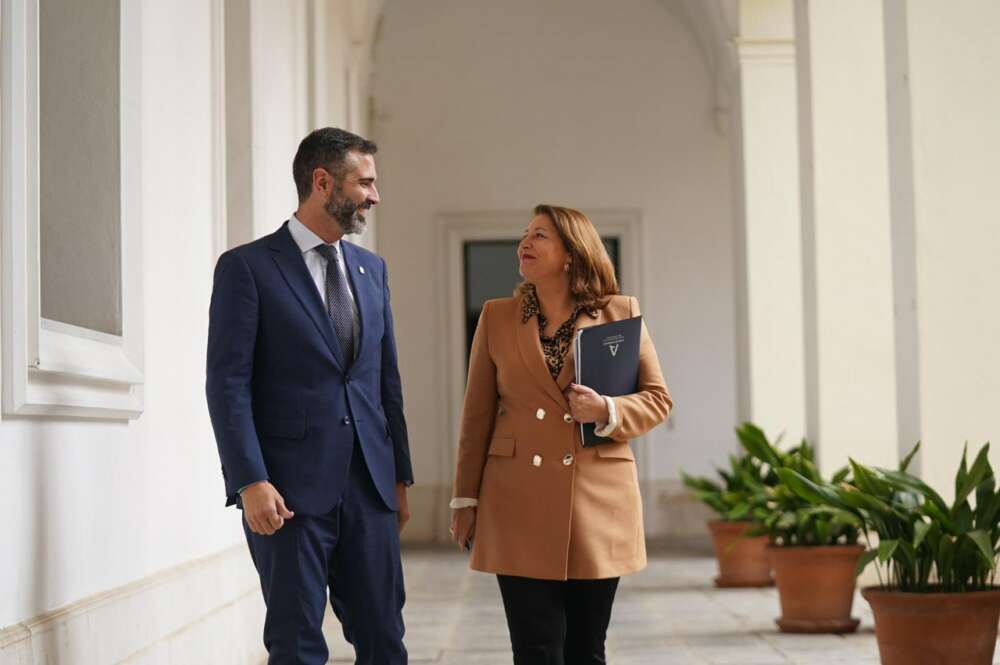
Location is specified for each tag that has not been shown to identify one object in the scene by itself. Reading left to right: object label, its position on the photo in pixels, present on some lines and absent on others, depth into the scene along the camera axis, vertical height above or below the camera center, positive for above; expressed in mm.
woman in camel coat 3658 -186
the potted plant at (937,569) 4918 -678
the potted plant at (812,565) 7199 -920
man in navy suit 3396 -63
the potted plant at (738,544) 9648 -1087
